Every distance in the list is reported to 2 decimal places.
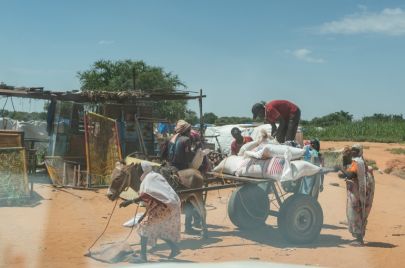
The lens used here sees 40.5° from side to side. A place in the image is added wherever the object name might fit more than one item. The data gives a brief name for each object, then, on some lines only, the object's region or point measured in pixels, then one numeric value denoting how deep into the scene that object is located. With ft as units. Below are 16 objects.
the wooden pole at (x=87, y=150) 47.52
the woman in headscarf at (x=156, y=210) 24.84
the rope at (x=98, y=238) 27.68
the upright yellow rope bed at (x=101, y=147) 48.21
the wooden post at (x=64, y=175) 48.79
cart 30.17
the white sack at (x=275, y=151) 29.59
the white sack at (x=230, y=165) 31.55
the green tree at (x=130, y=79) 101.76
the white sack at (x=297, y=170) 29.04
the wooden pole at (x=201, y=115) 55.67
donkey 26.17
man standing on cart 32.58
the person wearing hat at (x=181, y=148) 30.71
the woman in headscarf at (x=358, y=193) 30.50
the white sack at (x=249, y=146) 30.66
